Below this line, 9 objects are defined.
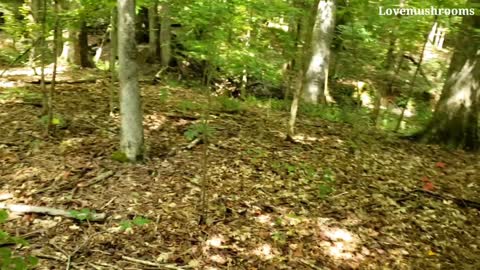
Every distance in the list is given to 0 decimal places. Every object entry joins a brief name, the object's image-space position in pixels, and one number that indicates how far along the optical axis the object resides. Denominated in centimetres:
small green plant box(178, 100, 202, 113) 781
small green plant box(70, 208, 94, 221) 440
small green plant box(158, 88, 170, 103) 846
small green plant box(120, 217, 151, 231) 439
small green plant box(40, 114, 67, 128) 613
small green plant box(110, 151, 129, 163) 543
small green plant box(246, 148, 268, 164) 604
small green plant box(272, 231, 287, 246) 444
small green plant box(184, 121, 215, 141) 622
